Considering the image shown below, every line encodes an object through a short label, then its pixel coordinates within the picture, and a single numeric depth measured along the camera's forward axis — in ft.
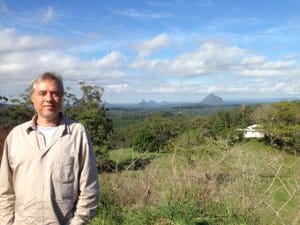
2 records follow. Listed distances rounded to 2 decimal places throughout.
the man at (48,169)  6.27
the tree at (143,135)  70.78
